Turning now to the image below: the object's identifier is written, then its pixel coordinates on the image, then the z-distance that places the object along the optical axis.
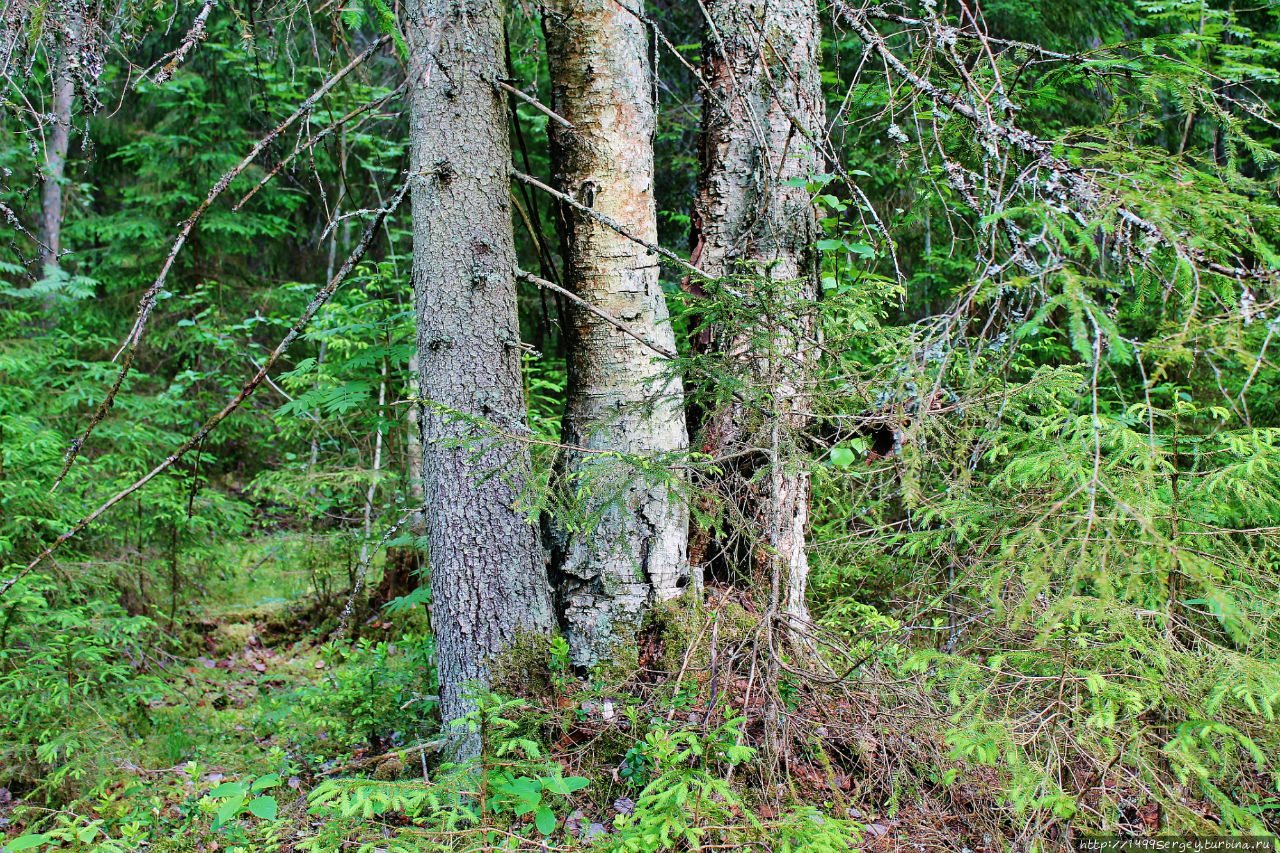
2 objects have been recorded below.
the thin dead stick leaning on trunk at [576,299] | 2.90
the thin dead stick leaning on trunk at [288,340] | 2.59
